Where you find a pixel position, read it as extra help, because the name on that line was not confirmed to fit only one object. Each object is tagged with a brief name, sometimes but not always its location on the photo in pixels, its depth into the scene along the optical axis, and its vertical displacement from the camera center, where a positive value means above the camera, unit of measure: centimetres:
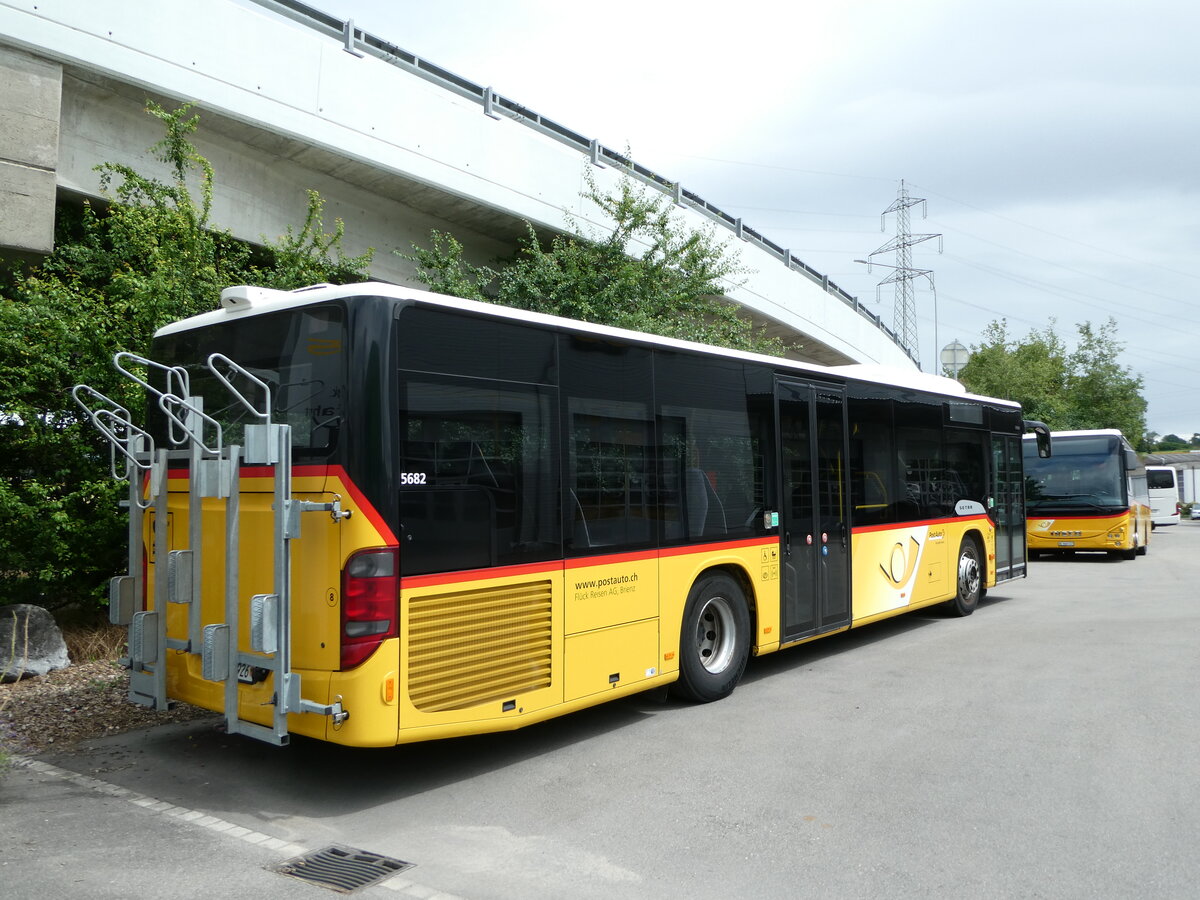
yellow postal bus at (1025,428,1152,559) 2042 -25
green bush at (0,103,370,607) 844 +138
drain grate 422 -172
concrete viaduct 973 +457
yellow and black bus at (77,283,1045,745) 512 -17
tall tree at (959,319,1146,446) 4188 +441
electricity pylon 5059 +1145
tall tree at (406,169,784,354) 1462 +347
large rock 812 -127
